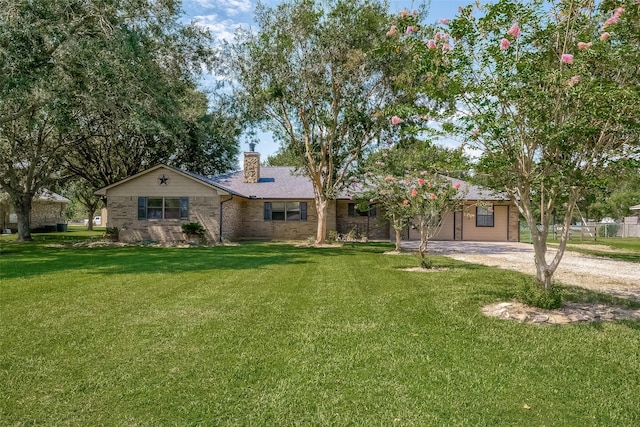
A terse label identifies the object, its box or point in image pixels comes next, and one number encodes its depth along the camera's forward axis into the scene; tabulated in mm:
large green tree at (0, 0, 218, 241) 11883
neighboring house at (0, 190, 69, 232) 29609
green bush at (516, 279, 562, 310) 6000
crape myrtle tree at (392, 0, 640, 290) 5262
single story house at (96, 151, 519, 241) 19422
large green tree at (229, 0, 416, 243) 15688
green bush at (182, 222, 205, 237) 18588
